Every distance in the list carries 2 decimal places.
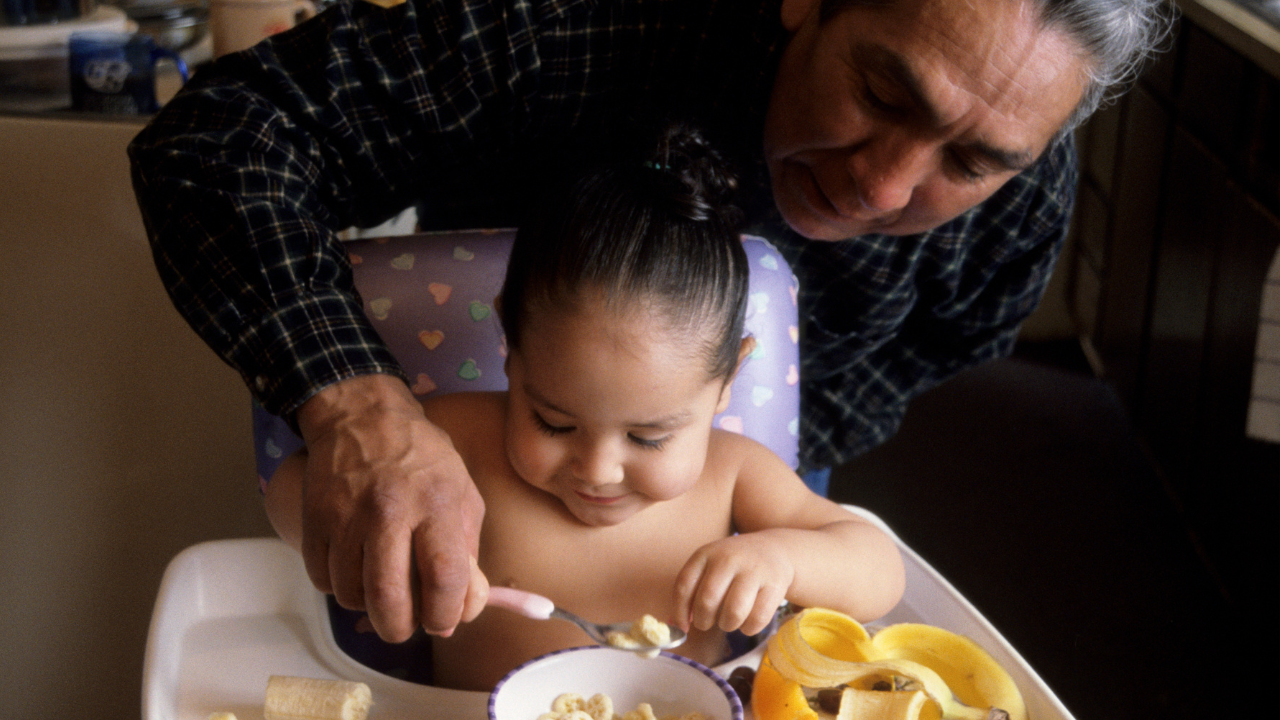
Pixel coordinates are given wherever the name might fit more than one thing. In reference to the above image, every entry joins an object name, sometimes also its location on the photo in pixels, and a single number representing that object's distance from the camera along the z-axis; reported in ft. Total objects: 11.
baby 2.72
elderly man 2.58
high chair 2.70
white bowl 2.48
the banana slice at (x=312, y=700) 2.55
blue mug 4.74
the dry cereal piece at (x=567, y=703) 2.53
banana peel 2.46
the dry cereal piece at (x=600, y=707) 2.54
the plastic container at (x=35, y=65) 4.95
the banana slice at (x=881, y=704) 2.39
